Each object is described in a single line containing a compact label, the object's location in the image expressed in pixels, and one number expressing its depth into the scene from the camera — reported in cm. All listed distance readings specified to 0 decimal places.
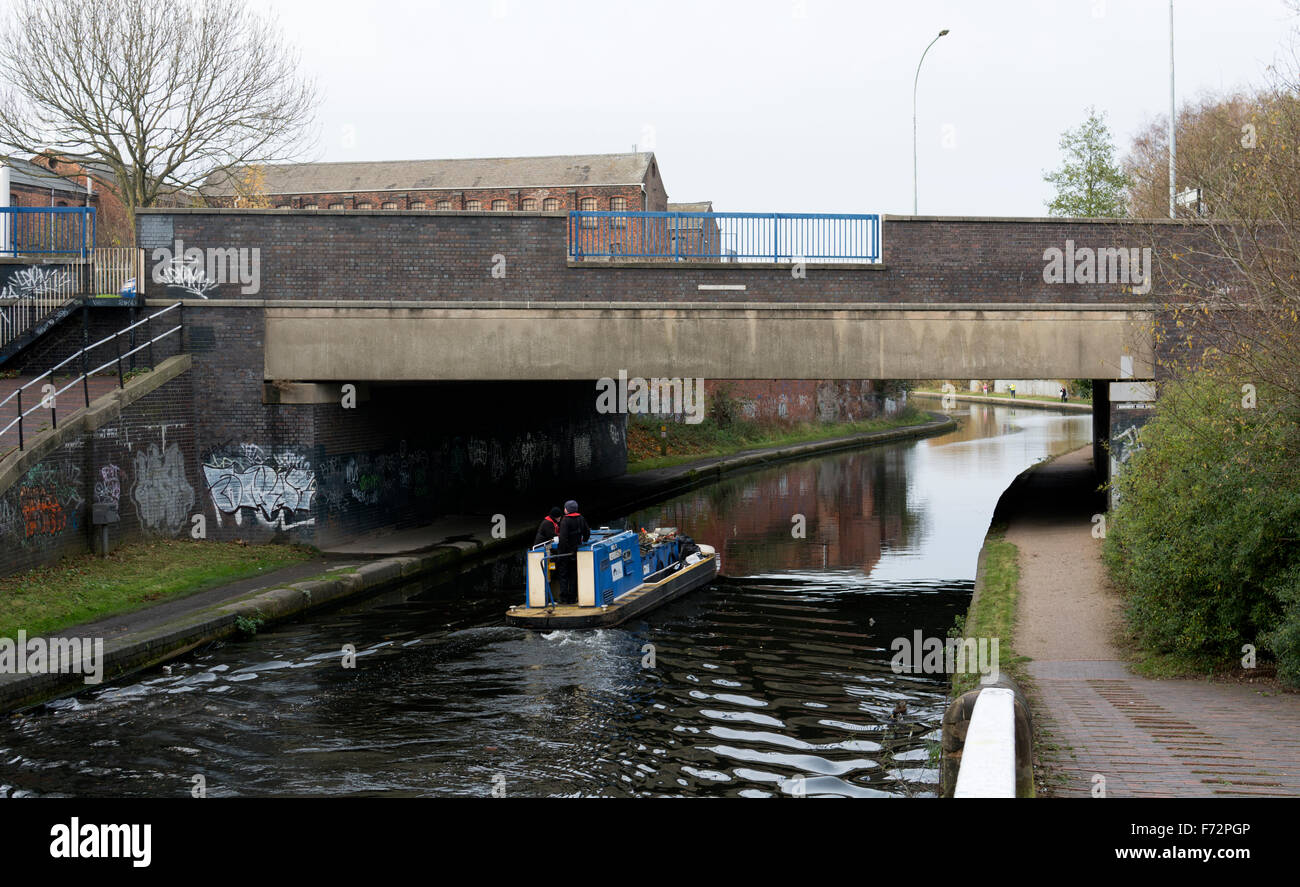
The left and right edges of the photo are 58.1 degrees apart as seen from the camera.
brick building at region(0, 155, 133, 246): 5440
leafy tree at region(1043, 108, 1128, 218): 4294
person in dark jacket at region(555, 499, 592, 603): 1692
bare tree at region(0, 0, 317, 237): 3222
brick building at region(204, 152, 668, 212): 7300
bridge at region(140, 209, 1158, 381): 2105
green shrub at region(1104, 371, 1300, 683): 1098
